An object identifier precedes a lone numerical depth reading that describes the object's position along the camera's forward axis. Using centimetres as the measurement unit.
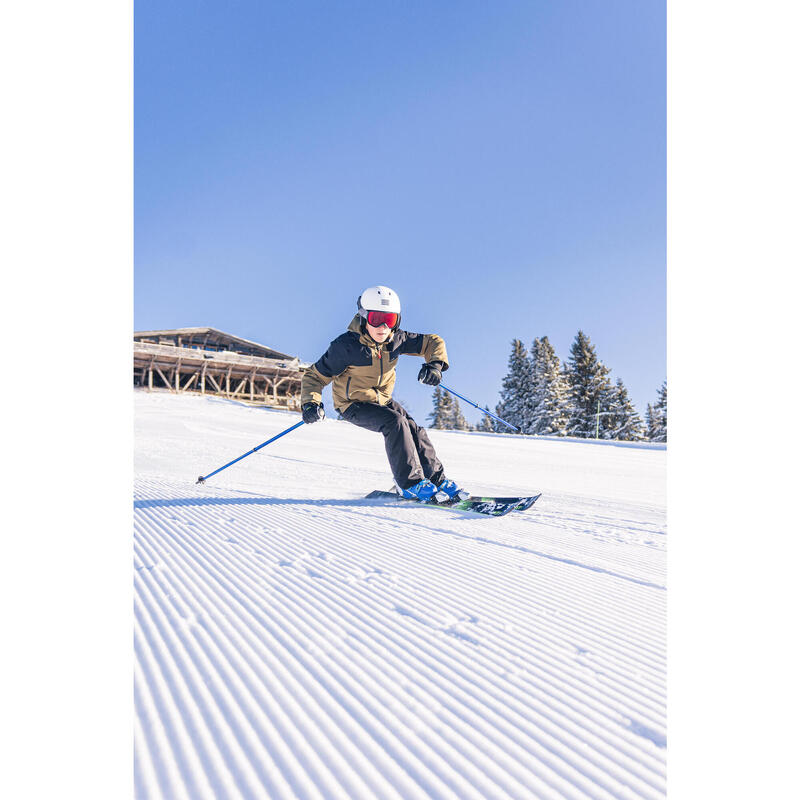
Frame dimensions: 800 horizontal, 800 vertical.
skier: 373
